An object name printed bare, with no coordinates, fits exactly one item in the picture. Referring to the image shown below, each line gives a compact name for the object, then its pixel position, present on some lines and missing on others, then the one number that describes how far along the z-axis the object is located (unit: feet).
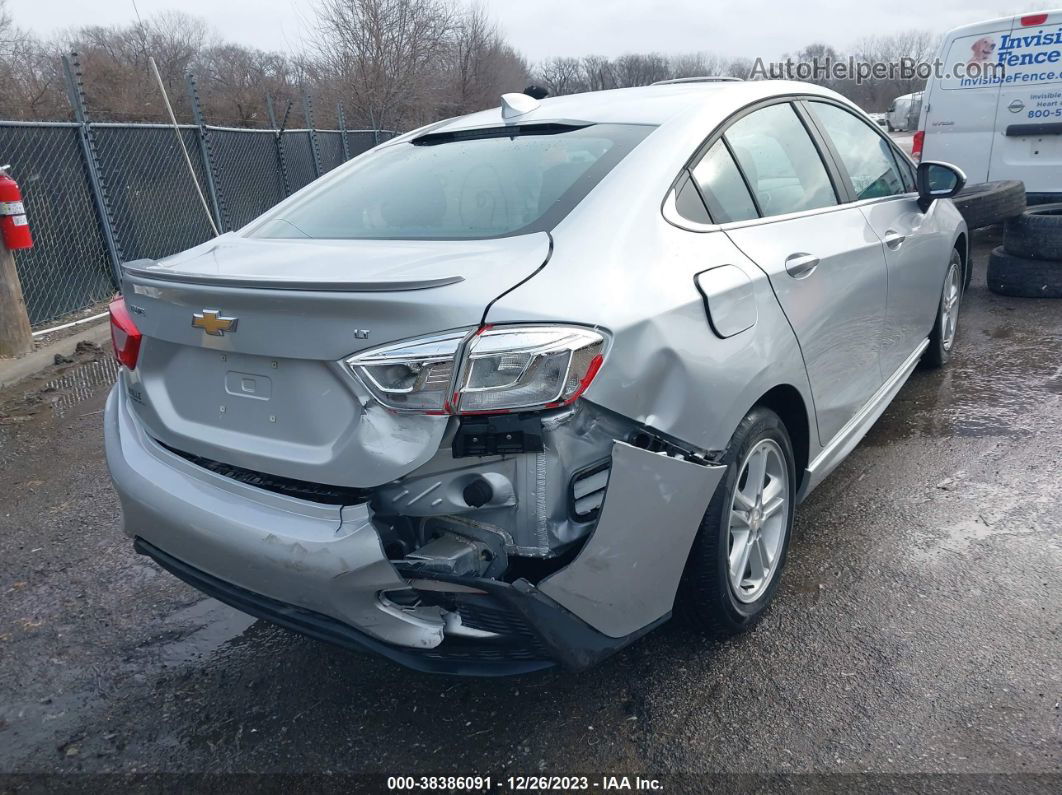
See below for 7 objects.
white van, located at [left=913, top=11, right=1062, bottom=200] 24.07
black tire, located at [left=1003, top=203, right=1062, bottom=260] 20.72
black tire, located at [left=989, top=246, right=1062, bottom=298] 21.50
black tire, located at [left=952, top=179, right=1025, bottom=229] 19.70
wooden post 20.29
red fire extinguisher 19.93
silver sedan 6.06
